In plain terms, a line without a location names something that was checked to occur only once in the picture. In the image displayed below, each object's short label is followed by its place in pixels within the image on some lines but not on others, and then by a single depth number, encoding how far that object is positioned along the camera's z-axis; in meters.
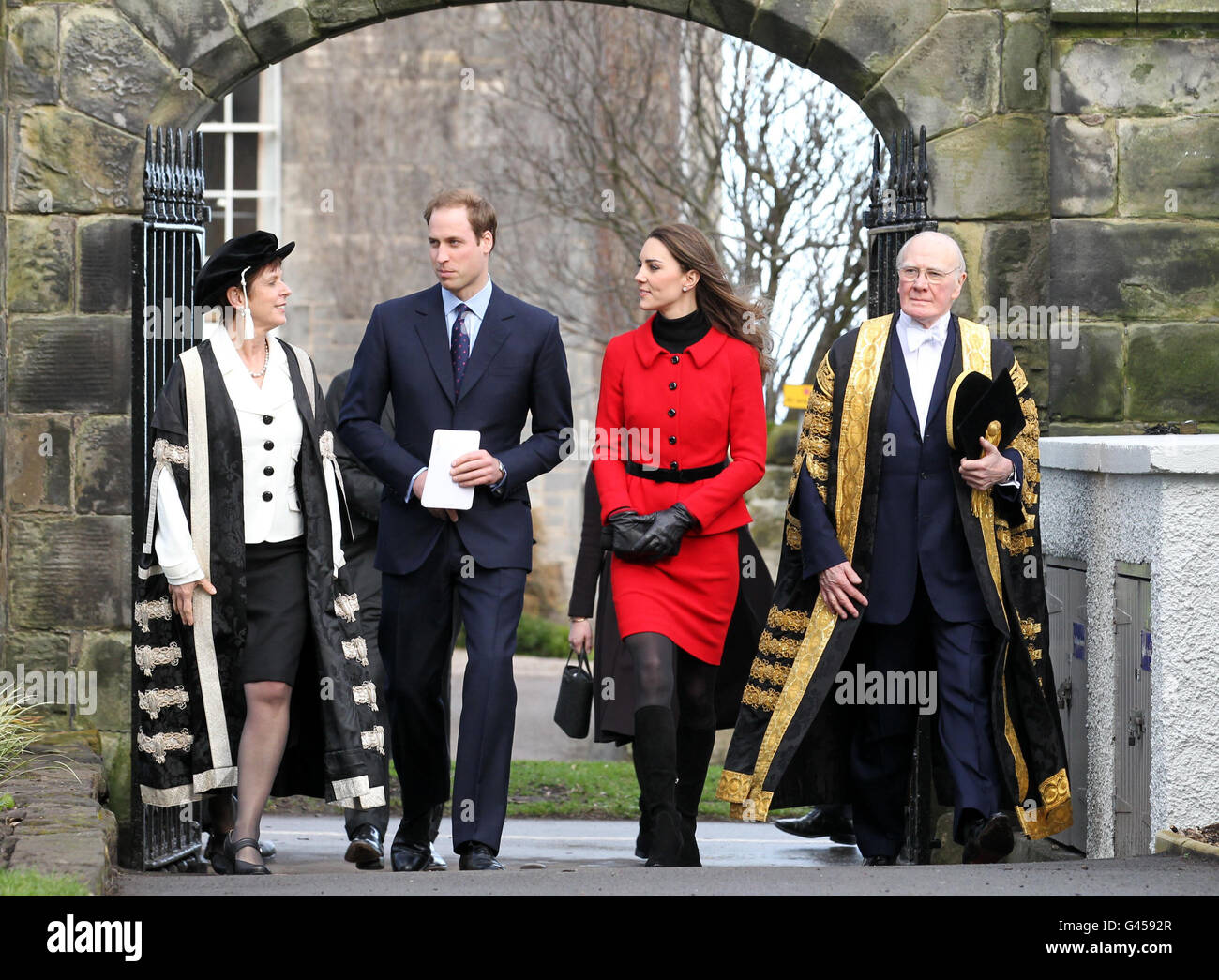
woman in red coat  11.79
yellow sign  23.36
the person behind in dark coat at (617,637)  12.97
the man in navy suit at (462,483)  11.61
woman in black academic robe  11.48
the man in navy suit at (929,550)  11.64
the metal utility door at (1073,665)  12.69
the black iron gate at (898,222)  13.43
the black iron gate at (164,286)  13.87
